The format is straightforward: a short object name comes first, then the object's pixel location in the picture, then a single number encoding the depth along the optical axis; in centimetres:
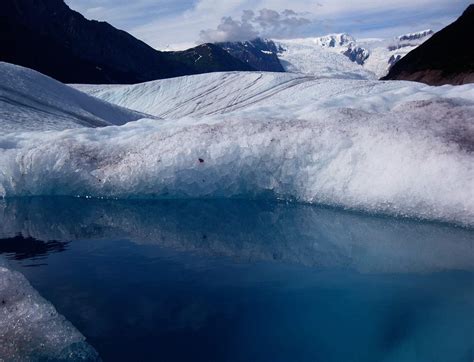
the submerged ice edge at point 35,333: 331
